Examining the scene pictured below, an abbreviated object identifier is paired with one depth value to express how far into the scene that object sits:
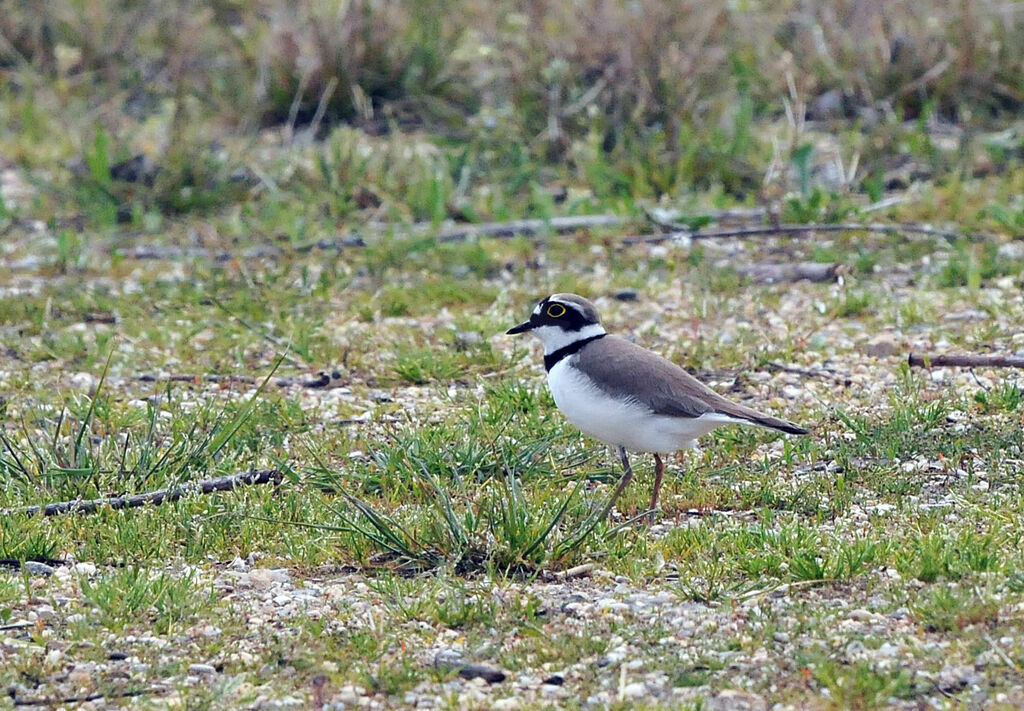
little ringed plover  10.10
